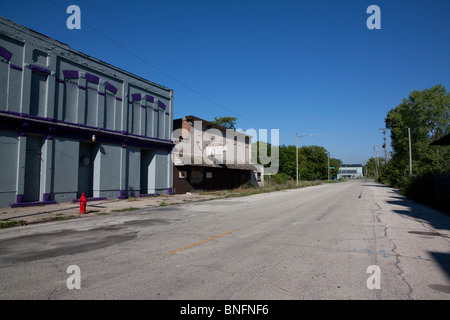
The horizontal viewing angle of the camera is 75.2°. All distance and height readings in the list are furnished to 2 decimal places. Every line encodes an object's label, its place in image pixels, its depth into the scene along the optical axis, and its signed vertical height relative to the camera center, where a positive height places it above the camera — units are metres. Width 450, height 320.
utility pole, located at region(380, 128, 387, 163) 57.47 +6.34
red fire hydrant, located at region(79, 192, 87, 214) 13.56 -1.47
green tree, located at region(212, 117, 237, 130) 61.26 +11.33
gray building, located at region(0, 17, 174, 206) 14.78 +3.02
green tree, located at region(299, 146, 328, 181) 77.56 +3.72
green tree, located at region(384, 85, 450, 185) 38.27 +7.48
